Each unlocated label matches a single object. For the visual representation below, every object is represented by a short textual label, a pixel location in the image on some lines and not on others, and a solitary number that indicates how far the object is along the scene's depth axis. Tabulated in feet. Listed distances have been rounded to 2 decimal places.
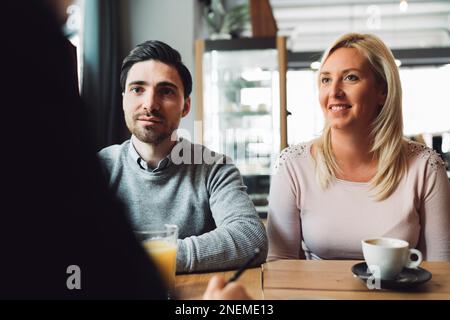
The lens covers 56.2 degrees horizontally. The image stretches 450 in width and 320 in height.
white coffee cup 2.45
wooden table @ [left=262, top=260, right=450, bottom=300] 2.35
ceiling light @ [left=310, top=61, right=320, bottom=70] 11.98
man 3.72
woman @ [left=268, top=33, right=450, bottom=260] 3.96
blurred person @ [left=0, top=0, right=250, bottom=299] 0.94
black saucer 2.41
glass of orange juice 2.31
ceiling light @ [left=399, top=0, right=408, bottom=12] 11.84
